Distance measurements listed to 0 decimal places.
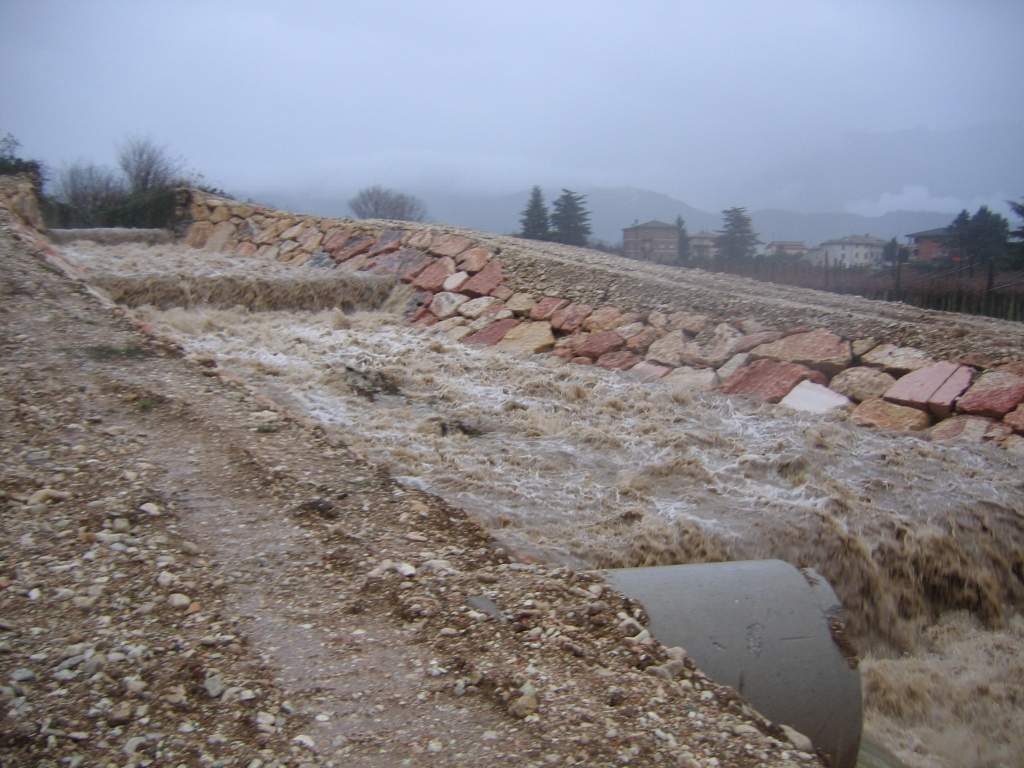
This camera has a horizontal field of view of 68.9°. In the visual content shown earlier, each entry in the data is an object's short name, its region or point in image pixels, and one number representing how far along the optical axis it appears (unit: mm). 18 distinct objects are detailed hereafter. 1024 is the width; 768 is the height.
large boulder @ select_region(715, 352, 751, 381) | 6344
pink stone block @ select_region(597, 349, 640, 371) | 6738
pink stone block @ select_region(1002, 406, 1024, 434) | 5047
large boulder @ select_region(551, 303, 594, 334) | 7430
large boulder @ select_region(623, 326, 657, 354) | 6906
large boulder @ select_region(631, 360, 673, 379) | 6504
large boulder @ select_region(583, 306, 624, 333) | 7285
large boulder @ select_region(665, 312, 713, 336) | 6938
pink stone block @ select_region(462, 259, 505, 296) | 8383
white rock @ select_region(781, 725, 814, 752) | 2211
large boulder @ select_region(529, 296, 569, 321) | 7703
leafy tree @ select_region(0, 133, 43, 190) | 13656
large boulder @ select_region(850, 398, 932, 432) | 5383
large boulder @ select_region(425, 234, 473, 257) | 9280
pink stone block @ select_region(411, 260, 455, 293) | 8722
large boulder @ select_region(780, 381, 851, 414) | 5719
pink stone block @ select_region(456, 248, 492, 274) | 8805
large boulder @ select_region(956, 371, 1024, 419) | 5215
